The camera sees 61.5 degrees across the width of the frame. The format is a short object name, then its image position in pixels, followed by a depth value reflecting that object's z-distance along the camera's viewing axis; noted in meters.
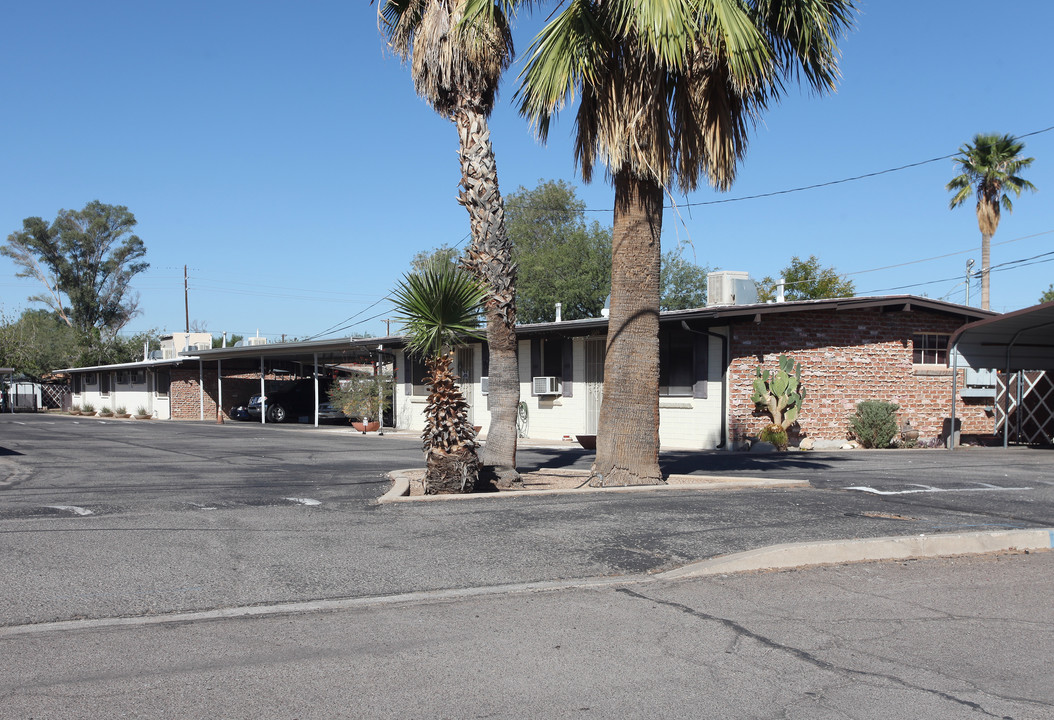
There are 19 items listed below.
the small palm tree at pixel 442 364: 10.91
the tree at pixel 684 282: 54.06
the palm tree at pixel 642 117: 11.35
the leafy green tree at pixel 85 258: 66.56
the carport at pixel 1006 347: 20.81
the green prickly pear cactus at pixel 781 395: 20.02
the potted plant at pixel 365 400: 28.72
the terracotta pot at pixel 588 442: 20.22
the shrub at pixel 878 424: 20.80
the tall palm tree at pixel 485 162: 12.05
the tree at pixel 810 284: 47.69
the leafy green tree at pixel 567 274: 48.59
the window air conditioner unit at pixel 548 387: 24.39
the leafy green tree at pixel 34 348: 60.78
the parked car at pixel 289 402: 37.94
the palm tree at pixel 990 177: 35.09
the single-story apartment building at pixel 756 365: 20.31
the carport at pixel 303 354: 29.77
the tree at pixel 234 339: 81.50
